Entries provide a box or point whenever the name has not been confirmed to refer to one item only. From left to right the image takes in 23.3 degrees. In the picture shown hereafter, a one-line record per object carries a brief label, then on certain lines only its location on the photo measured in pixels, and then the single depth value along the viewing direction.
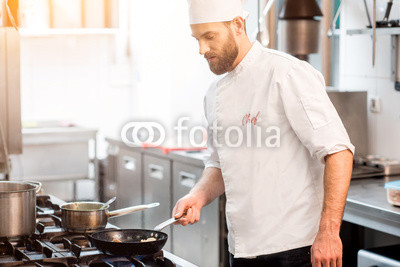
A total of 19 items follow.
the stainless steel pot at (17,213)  2.75
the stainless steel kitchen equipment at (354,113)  5.21
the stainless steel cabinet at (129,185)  6.57
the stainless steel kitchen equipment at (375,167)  4.91
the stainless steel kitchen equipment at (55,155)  7.50
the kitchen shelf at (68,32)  8.88
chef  2.87
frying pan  2.49
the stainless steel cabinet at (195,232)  5.42
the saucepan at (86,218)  2.93
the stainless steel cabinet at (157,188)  6.02
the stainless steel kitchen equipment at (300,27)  4.88
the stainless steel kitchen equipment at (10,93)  3.36
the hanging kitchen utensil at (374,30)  4.56
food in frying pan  2.65
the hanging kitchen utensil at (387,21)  4.71
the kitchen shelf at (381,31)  4.60
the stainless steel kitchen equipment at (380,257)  3.86
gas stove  2.46
